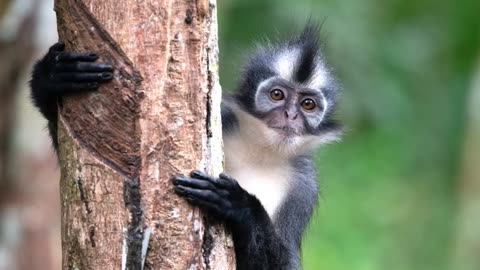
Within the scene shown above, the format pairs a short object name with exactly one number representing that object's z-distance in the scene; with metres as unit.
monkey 11.03
